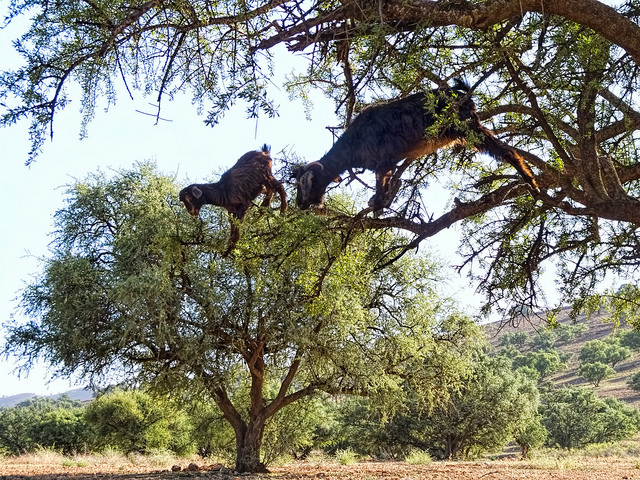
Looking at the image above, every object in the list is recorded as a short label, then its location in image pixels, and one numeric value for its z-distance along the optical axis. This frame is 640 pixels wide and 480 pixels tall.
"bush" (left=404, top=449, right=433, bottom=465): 16.18
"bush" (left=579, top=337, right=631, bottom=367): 54.31
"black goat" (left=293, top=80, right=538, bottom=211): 4.65
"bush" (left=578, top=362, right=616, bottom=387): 49.62
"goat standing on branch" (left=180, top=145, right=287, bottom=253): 6.11
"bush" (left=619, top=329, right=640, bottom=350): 53.51
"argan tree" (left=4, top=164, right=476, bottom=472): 12.08
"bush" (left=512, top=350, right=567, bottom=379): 54.99
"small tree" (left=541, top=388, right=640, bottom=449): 34.31
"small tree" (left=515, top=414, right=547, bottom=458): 30.27
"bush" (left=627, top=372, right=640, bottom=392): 44.95
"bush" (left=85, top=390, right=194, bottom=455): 25.78
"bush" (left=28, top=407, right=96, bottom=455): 31.08
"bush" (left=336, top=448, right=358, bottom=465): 17.04
